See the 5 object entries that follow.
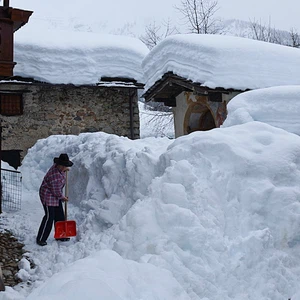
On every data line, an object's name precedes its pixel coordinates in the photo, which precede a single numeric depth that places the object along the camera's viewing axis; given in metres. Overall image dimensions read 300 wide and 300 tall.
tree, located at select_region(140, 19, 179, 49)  24.68
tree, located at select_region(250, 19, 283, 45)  26.70
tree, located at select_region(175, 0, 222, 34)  21.58
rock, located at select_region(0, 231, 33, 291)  4.48
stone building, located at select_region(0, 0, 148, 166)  11.49
